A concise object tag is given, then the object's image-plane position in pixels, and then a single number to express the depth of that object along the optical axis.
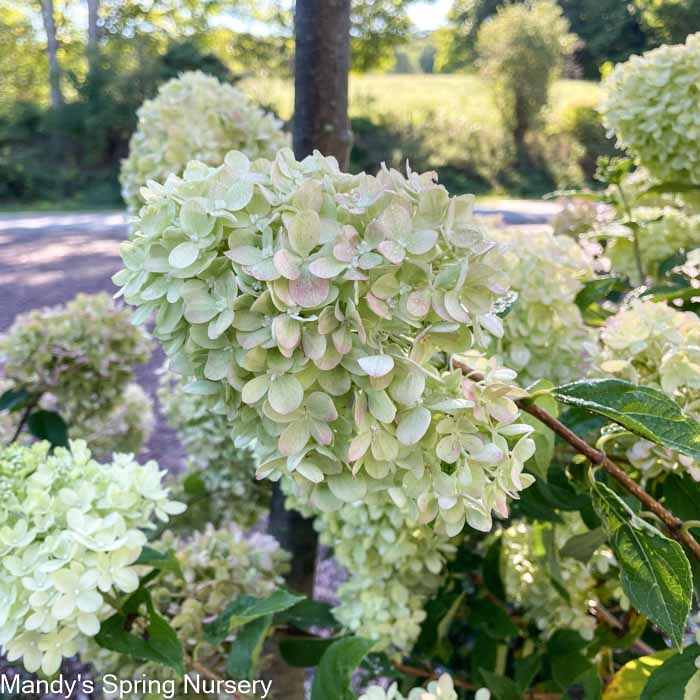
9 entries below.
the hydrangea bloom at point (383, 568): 0.60
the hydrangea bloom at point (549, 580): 0.67
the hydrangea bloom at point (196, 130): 0.76
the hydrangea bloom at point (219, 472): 0.88
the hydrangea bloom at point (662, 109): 0.66
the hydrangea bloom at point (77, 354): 0.93
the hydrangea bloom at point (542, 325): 0.57
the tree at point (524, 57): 9.10
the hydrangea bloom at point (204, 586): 0.60
